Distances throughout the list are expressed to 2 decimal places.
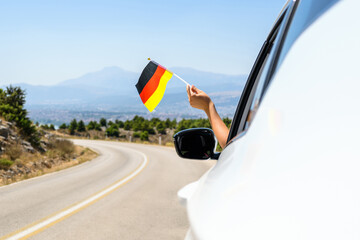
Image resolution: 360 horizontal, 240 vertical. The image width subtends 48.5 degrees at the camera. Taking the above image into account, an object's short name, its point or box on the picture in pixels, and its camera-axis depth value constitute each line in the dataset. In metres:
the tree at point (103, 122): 72.53
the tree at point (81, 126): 65.19
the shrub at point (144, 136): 54.53
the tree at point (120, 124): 70.69
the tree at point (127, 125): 67.84
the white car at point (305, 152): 0.70
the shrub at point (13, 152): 16.53
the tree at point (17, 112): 20.78
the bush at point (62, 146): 22.49
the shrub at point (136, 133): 59.81
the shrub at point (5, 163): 14.75
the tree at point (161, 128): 61.69
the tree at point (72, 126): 63.41
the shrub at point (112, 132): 61.69
